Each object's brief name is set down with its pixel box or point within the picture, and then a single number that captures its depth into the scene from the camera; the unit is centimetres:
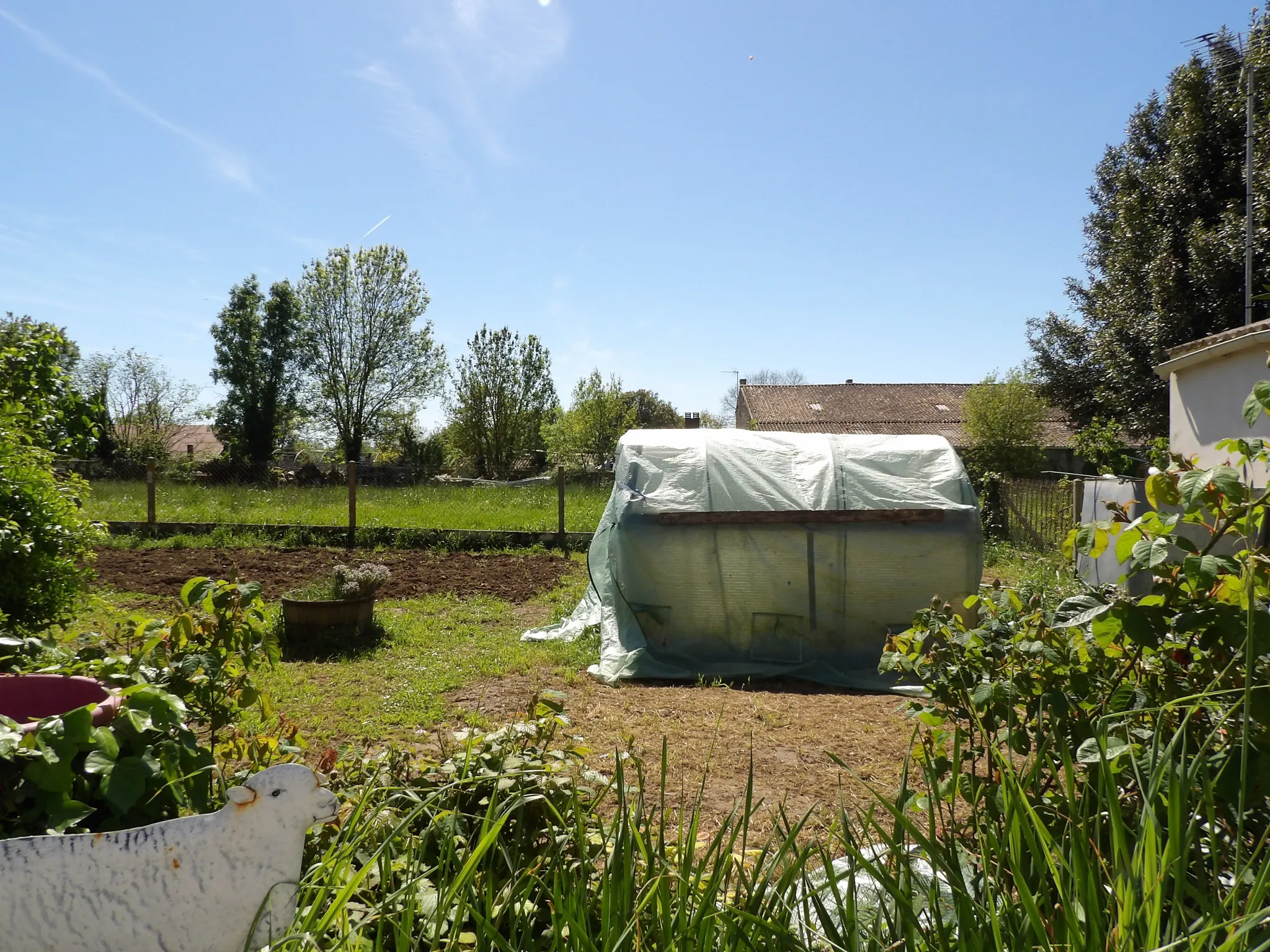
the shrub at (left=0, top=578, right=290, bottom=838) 139
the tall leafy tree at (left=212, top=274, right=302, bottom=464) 3034
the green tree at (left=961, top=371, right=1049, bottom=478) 2014
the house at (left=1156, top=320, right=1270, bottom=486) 815
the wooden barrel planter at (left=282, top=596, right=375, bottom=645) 638
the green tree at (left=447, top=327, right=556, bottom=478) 2919
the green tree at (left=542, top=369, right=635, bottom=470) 2700
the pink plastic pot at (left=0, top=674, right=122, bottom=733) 185
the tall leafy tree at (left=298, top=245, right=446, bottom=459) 3141
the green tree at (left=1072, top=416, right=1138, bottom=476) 1160
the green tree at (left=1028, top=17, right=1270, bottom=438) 1455
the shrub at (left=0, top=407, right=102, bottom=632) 412
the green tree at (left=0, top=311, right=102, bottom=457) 467
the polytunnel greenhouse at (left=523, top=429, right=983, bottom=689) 625
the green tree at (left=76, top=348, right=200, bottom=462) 2862
